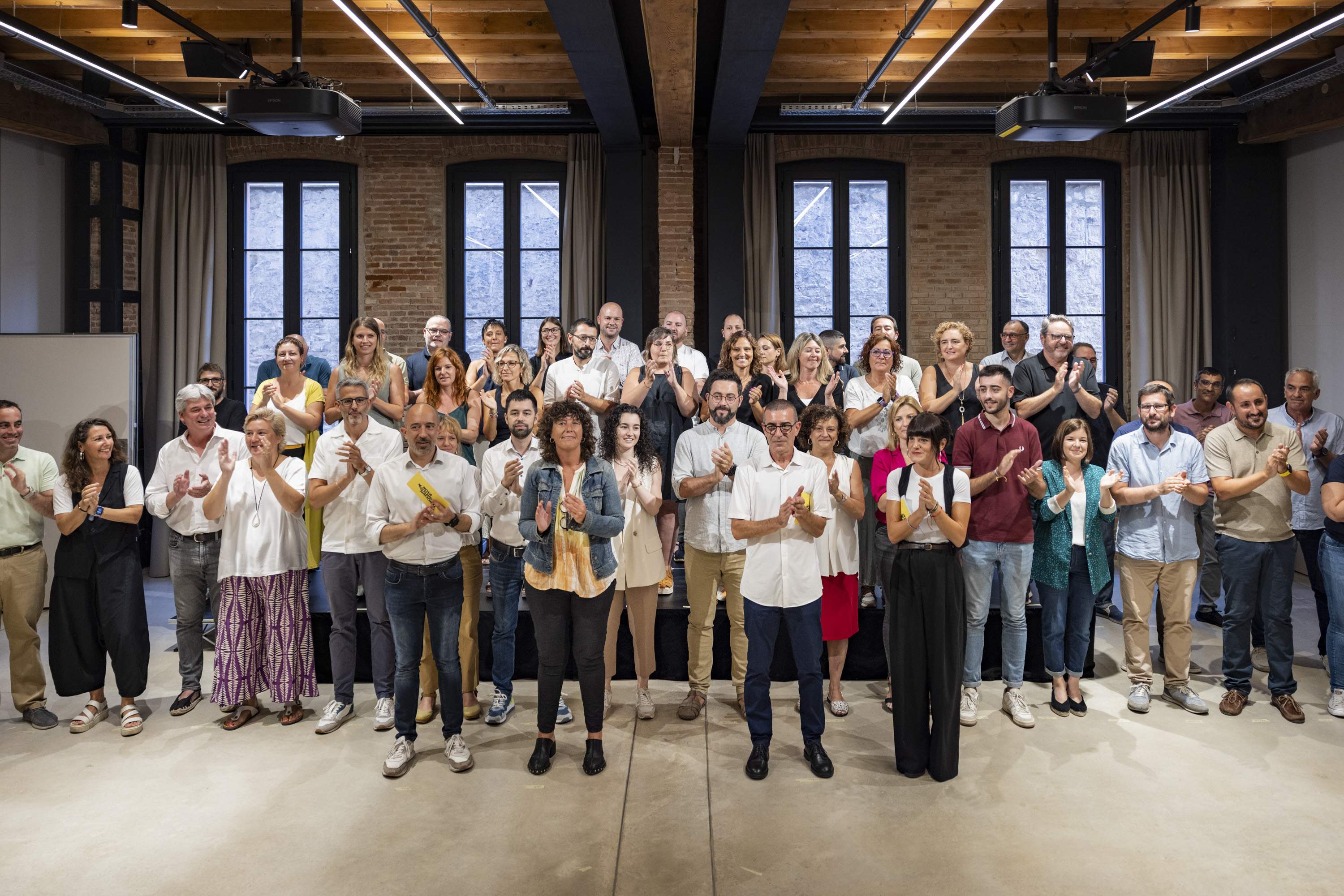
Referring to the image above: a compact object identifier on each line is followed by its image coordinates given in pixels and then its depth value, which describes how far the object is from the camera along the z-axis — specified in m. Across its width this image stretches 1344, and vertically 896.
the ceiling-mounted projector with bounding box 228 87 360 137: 5.37
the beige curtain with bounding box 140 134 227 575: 8.67
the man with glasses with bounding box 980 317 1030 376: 6.01
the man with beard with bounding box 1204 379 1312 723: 4.61
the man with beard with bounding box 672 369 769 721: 4.44
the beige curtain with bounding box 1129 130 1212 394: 8.69
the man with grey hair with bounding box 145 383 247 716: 4.57
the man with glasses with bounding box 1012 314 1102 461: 5.36
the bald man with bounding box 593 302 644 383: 5.93
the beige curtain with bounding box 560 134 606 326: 8.80
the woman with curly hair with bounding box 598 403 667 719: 4.30
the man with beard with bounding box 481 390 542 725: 4.25
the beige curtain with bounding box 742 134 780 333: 8.81
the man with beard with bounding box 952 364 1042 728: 4.42
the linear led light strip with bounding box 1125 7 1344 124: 5.40
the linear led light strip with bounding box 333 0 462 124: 5.37
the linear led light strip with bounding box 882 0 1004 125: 5.38
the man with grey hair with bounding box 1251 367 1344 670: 5.29
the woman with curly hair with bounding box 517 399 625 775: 3.78
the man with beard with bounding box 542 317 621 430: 5.34
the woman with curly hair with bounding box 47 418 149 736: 4.43
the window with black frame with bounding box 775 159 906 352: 9.09
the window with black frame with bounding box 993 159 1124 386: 9.08
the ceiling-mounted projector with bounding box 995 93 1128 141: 5.46
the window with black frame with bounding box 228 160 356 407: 9.09
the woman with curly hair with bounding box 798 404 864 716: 4.28
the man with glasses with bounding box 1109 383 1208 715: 4.56
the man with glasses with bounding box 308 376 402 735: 4.25
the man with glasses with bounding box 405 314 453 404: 5.97
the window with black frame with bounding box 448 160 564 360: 9.13
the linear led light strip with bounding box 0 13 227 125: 5.61
